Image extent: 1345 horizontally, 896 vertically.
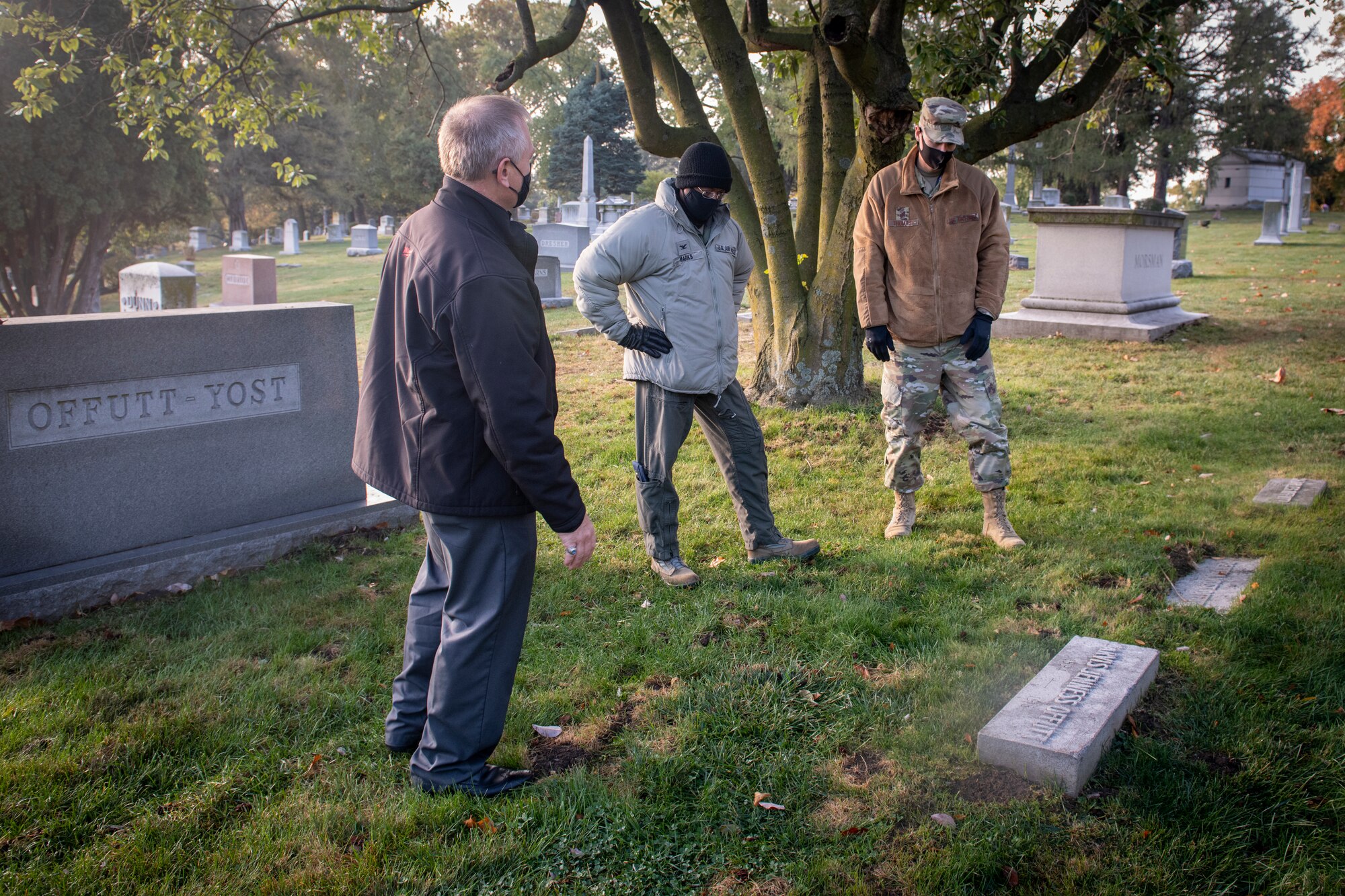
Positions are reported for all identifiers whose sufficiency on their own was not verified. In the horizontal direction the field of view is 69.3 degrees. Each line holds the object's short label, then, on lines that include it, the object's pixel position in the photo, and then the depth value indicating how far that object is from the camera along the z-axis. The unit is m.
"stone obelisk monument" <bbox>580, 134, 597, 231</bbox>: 31.75
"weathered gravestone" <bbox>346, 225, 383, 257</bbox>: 33.94
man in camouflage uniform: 5.03
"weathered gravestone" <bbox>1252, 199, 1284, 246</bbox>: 24.19
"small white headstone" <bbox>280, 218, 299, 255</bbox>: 36.56
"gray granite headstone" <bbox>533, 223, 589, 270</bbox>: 25.47
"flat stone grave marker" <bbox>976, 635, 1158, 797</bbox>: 2.92
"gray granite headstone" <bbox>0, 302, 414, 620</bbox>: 4.51
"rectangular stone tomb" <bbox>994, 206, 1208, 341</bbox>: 11.38
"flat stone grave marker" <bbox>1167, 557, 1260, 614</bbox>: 4.33
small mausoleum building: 46.28
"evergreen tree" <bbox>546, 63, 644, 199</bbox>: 45.19
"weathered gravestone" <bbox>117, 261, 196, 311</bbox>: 13.59
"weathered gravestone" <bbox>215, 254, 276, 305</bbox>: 13.05
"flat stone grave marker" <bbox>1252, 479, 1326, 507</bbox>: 5.54
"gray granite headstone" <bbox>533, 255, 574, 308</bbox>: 18.09
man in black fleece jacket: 2.73
